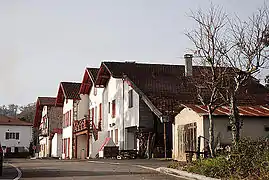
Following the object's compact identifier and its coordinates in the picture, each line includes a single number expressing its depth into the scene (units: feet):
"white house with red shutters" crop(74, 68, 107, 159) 155.00
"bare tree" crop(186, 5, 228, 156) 71.87
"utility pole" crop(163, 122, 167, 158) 114.01
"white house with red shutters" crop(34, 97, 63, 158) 217.97
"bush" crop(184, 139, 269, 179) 47.93
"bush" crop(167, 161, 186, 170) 69.04
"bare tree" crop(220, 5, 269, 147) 62.37
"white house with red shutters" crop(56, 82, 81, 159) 182.08
